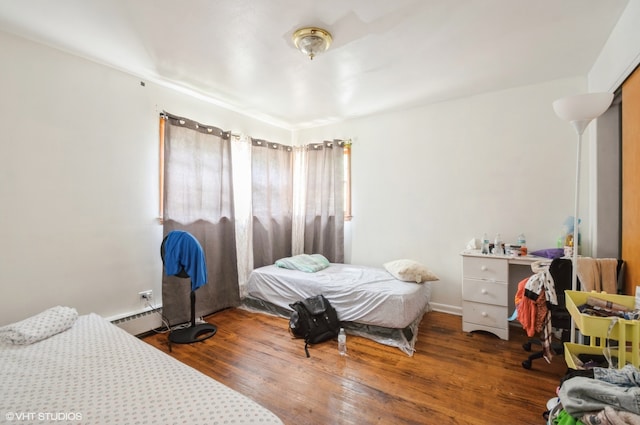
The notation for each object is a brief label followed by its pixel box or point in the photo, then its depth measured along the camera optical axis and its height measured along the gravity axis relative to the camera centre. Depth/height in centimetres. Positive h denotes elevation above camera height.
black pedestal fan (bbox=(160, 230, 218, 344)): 270 -45
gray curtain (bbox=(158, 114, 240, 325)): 302 +4
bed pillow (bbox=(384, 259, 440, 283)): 302 -68
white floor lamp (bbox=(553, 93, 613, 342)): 169 +63
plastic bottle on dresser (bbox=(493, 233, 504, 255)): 297 -40
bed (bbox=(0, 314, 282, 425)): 113 -83
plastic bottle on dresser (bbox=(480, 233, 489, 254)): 298 -37
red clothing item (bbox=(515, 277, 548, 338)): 227 -84
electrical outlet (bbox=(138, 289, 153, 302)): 287 -88
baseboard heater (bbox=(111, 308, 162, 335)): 268 -111
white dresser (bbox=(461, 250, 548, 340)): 277 -81
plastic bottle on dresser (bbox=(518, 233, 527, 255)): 295 -32
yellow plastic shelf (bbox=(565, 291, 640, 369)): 121 -55
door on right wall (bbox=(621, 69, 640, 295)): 177 +21
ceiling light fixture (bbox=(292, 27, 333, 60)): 204 +129
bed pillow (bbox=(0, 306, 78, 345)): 173 -76
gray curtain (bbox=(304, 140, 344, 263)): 414 +15
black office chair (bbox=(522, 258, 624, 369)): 219 -63
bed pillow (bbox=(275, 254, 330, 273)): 356 -69
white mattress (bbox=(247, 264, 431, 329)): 270 -88
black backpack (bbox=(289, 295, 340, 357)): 279 -113
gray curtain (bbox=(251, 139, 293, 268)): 403 +16
